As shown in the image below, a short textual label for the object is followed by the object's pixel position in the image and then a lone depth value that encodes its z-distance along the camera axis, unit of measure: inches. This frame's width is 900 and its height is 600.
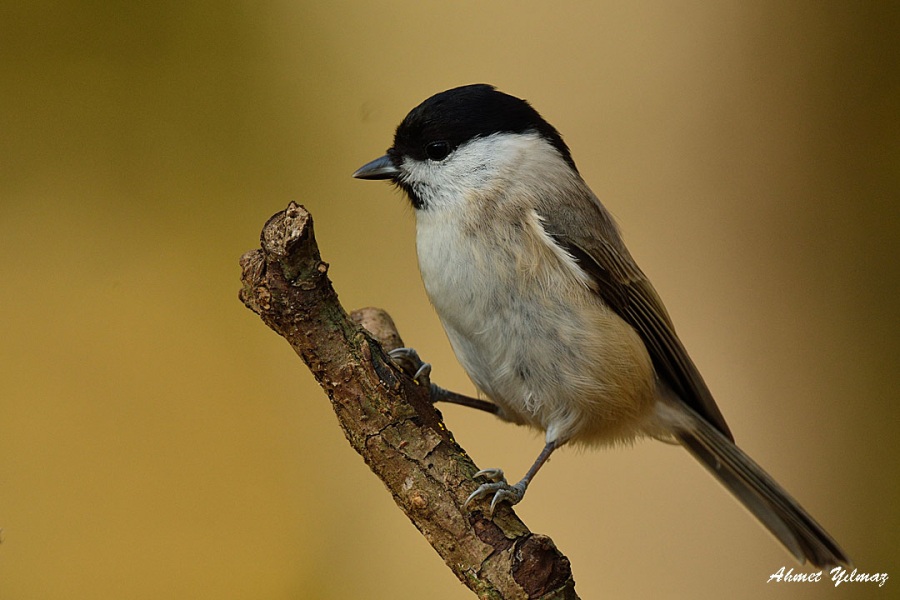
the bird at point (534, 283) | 90.9
